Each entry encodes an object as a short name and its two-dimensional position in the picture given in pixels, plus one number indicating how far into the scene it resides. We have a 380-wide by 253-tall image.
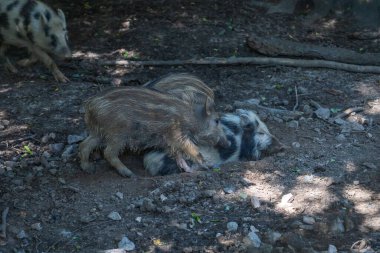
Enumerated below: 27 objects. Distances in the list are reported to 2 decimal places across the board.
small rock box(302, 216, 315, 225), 7.49
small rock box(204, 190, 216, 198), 8.03
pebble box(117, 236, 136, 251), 7.01
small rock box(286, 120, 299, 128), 9.98
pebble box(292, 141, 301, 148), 9.41
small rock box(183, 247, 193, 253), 6.95
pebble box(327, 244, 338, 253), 7.00
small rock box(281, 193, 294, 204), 7.99
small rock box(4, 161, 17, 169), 8.61
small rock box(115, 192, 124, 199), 7.98
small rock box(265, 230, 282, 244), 7.12
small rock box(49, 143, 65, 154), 9.15
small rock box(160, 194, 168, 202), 7.92
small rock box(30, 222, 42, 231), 7.30
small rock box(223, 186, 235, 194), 8.15
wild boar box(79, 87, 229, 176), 8.52
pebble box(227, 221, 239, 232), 7.36
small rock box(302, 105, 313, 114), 10.45
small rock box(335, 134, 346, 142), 9.58
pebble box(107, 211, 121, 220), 7.56
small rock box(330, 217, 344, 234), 7.37
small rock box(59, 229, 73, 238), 7.21
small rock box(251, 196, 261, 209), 7.87
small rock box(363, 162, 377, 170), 8.70
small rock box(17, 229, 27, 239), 7.11
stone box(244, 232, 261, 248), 7.07
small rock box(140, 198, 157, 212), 7.68
